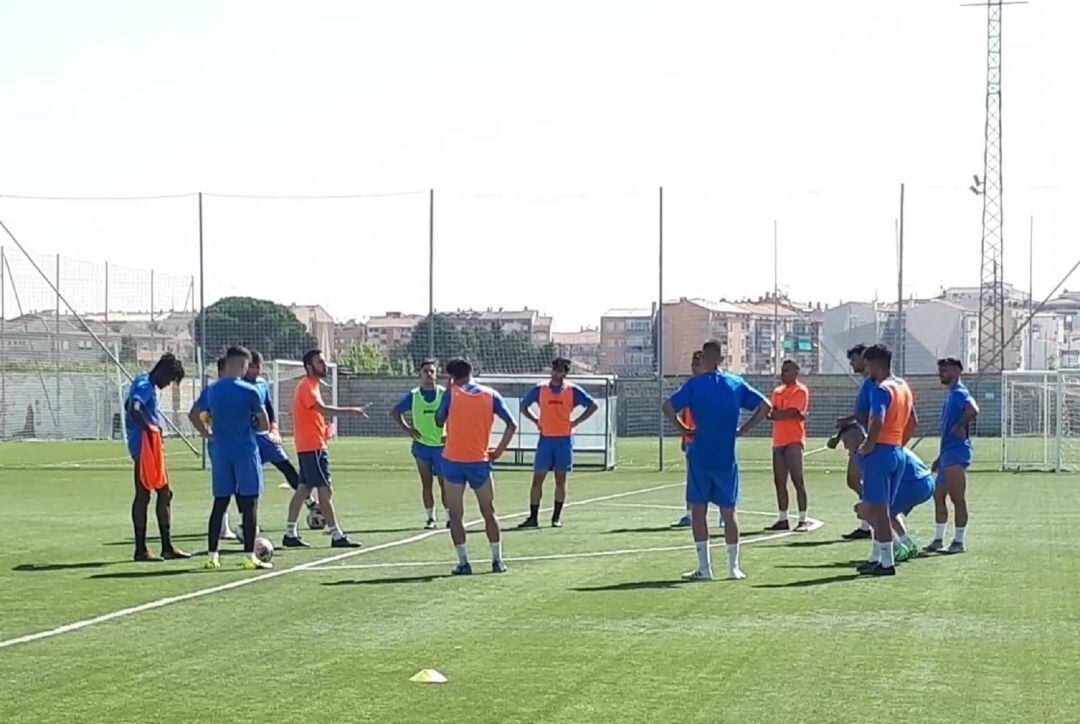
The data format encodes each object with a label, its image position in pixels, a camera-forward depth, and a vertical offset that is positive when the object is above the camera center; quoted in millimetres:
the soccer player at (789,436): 19812 -1076
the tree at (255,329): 39688 +404
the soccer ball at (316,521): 19797 -2132
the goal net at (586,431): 37469 -1957
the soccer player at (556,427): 20281 -999
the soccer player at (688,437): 15173 -915
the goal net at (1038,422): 35156 -1819
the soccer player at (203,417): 16023 -732
